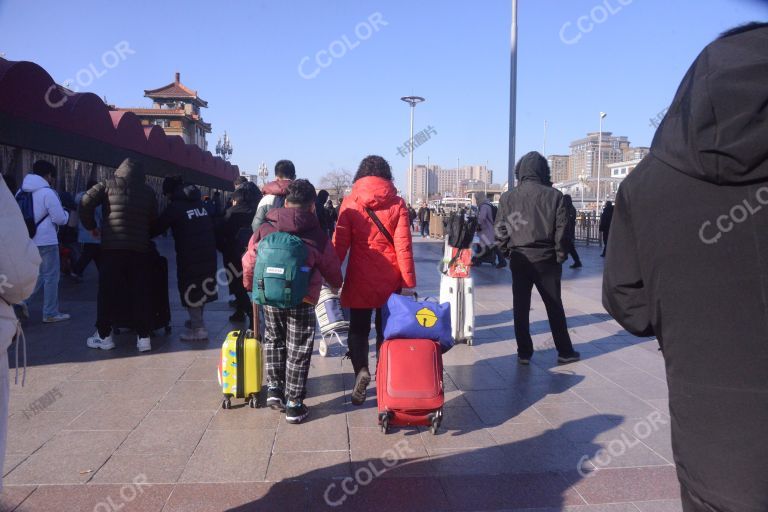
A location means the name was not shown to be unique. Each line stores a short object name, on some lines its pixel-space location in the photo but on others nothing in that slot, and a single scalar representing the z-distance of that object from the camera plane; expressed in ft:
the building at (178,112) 165.68
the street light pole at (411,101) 108.78
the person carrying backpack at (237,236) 23.80
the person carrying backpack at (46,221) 23.17
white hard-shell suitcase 21.70
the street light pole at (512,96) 42.83
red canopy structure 28.86
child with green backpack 13.19
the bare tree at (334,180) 200.32
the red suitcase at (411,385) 12.72
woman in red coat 14.82
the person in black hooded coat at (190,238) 20.10
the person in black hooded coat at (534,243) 18.11
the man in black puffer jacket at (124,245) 18.89
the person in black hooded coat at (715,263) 4.58
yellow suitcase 14.53
